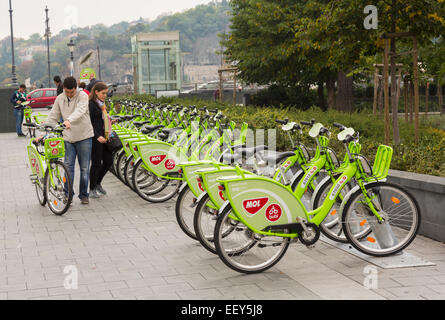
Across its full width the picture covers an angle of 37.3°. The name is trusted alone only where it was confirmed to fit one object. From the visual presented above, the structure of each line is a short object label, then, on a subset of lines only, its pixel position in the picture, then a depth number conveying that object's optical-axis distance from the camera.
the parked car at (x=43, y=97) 46.44
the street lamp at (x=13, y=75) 34.31
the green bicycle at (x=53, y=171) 8.43
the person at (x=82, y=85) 14.08
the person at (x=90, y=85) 11.22
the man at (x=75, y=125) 8.86
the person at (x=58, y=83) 16.12
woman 9.57
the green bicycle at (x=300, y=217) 5.48
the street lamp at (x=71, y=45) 38.92
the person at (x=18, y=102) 21.98
